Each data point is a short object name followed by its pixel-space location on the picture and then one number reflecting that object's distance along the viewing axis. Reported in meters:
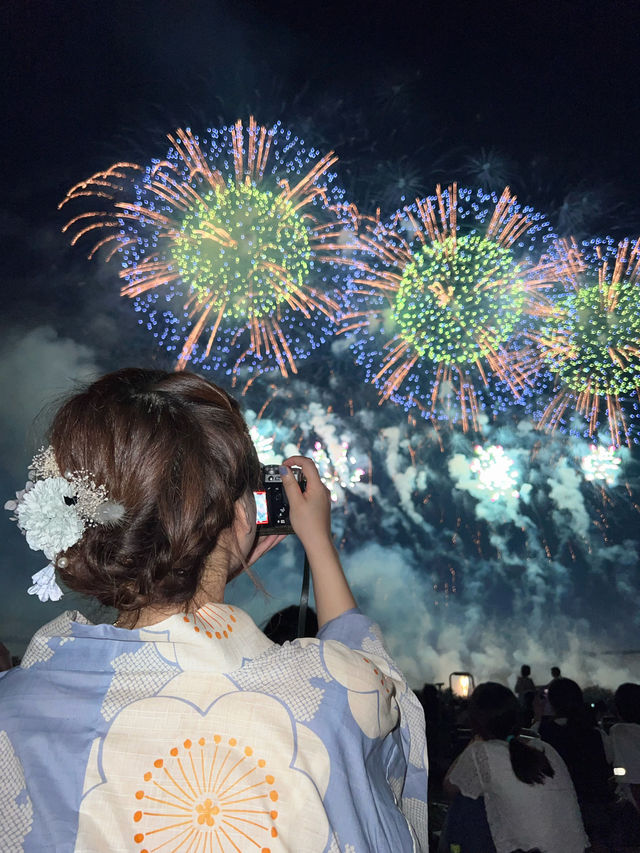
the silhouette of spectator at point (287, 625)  2.49
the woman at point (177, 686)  0.67
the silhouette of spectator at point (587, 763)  2.81
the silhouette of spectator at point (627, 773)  2.76
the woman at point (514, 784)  2.06
